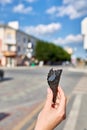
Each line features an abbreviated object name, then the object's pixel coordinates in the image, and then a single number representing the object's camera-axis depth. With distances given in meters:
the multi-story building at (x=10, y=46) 27.86
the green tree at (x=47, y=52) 33.54
